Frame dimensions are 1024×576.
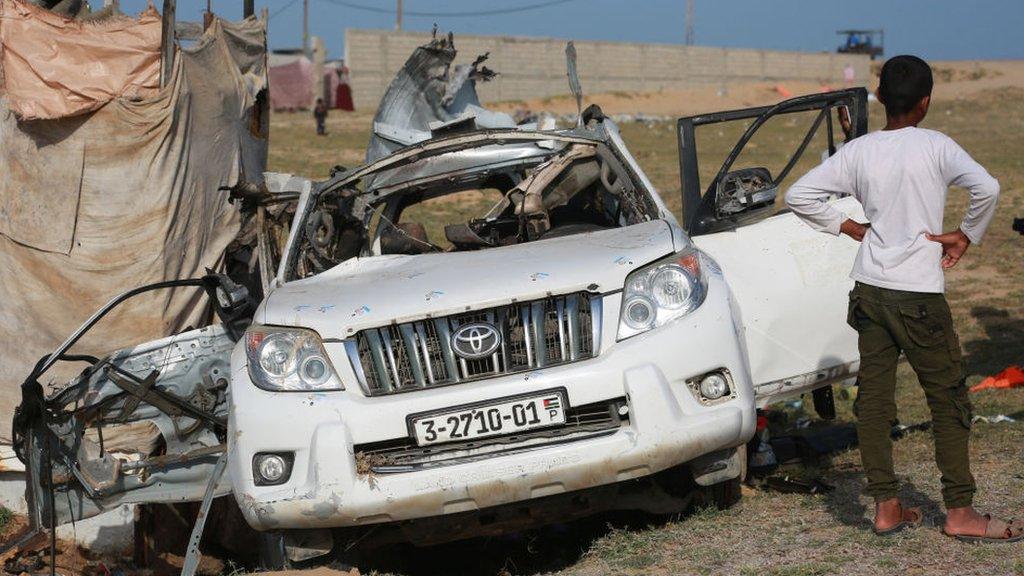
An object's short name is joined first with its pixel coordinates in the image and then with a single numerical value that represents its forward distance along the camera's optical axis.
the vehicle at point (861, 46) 74.31
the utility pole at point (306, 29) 75.75
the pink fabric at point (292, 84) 51.62
